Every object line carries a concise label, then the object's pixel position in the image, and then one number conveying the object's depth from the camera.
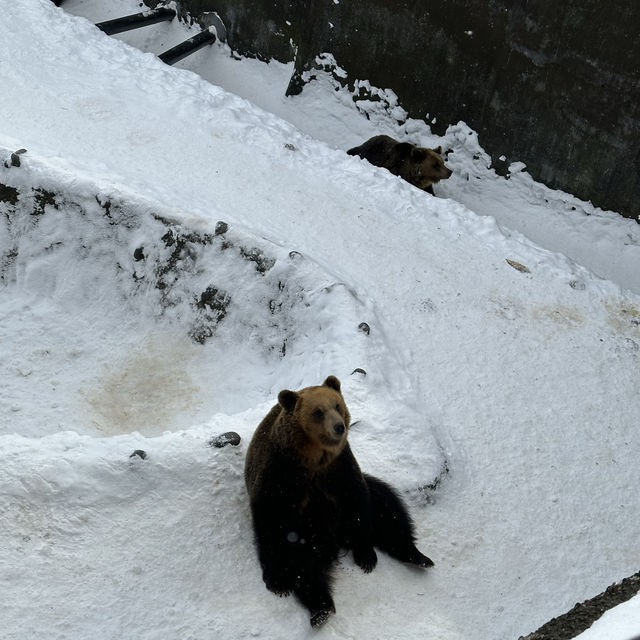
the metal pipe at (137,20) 12.34
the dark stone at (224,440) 5.20
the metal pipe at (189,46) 12.30
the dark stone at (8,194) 7.96
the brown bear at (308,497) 4.40
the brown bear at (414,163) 10.09
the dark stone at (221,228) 7.52
